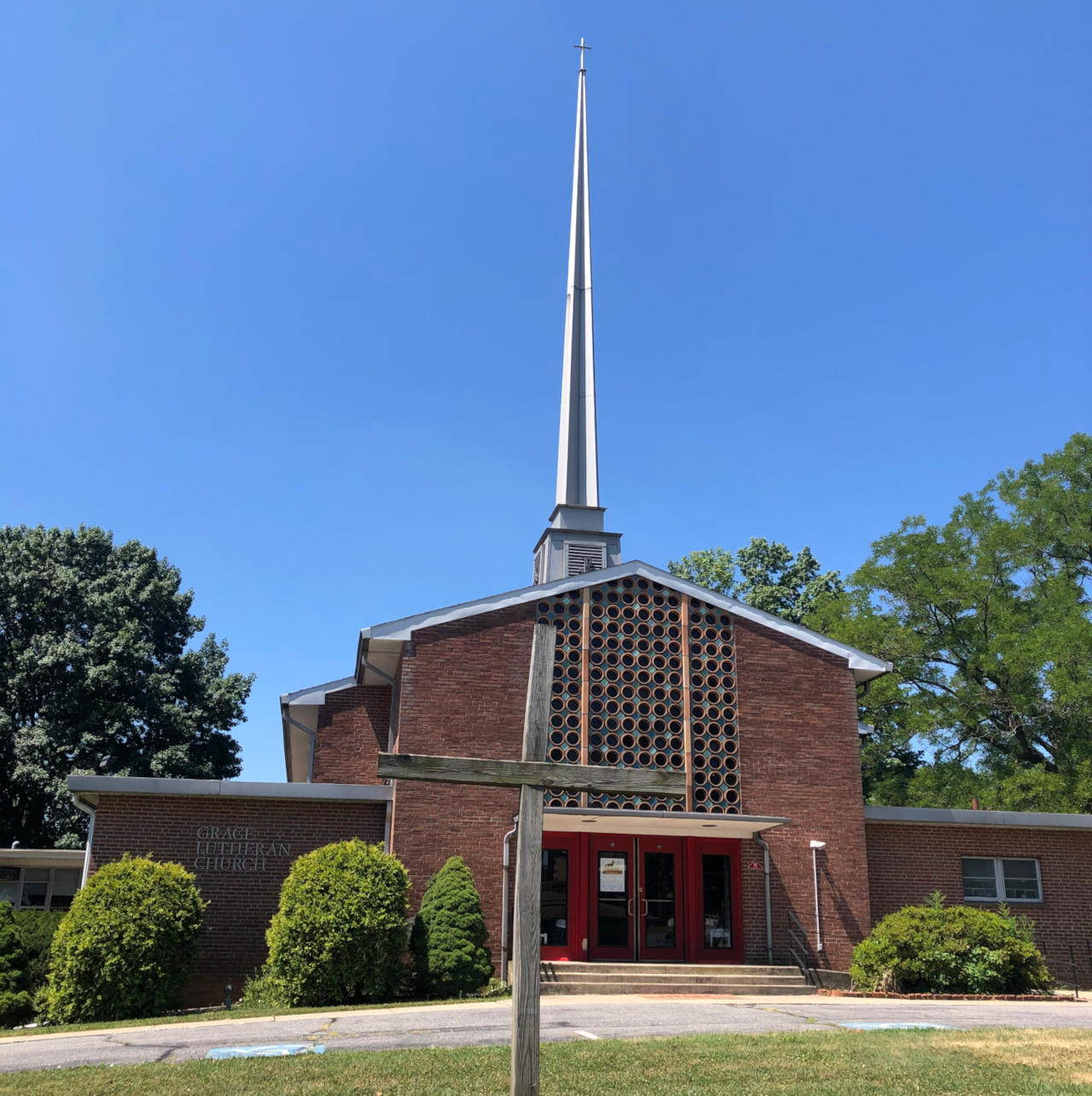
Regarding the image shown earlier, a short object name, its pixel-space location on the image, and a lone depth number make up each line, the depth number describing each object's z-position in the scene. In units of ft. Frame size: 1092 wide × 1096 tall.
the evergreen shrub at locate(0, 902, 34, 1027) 50.78
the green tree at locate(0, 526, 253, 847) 111.75
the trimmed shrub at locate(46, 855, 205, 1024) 48.01
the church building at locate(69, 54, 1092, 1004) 60.34
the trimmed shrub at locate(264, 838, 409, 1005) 50.01
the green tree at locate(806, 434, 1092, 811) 105.40
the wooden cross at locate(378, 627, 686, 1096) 21.62
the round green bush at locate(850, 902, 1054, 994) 56.24
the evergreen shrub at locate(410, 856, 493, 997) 52.29
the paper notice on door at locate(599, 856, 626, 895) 64.08
